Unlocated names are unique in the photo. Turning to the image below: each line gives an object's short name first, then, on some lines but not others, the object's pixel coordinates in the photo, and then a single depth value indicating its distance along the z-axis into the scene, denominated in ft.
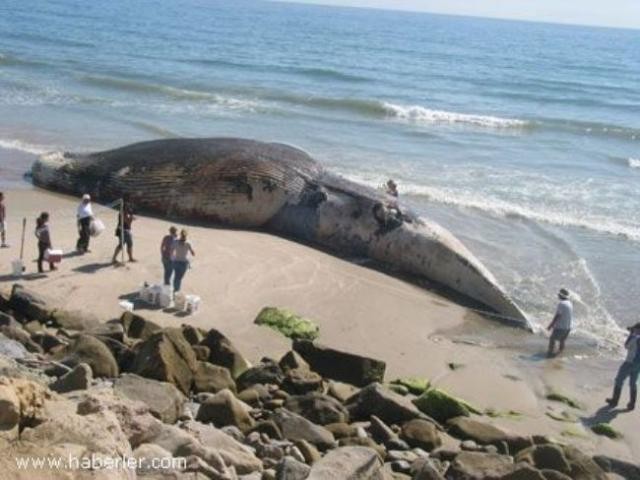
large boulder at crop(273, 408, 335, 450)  31.55
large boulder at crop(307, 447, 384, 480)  26.18
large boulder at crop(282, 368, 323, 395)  37.70
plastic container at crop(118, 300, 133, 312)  46.24
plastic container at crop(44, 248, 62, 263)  50.49
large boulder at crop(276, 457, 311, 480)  26.25
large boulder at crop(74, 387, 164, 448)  23.90
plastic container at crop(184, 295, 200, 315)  47.54
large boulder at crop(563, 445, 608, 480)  32.22
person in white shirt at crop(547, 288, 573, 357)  49.60
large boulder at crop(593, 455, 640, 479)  35.22
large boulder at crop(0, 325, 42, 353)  37.17
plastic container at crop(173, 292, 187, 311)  47.70
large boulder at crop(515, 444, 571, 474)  32.14
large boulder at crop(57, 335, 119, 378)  34.68
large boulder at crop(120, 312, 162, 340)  41.47
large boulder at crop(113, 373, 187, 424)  30.17
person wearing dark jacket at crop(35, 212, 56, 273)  49.73
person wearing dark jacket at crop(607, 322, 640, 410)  44.11
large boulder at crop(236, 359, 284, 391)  37.81
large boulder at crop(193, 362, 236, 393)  36.17
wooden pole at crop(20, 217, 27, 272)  51.20
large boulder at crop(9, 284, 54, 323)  42.68
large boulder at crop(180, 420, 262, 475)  27.14
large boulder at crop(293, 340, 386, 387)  40.91
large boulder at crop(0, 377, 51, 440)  20.59
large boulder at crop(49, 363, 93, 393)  29.53
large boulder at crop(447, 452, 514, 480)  30.01
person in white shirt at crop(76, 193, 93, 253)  54.65
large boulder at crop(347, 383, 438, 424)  36.04
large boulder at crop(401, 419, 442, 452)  34.27
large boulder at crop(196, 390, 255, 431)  32.32
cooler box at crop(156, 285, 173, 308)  47.73
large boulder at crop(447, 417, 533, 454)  35.42
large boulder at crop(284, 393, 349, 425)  34.65
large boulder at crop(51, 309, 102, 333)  41.91
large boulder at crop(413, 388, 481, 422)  38.29
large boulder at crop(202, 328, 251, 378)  39.04
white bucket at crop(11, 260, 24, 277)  49.34
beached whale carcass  61.52
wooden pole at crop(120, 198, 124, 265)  53.11
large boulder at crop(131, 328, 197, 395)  35.09
